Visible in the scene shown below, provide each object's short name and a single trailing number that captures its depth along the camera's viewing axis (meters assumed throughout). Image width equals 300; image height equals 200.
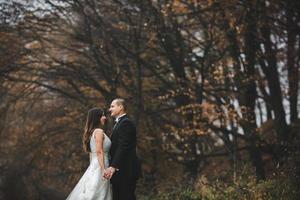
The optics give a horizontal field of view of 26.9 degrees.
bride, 10.09
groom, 9.76
